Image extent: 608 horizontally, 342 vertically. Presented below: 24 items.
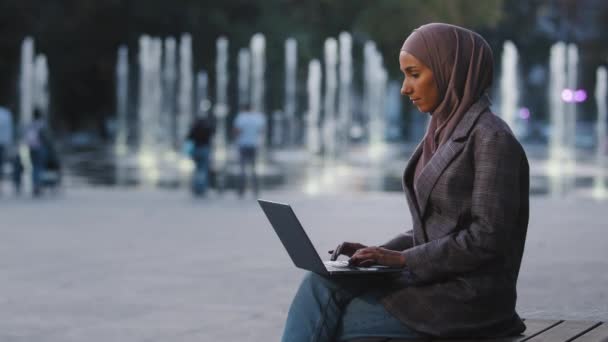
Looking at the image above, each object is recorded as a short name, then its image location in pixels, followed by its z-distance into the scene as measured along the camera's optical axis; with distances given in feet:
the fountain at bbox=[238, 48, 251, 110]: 191.18
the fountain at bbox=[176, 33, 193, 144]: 185.88
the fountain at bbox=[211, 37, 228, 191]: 189.98
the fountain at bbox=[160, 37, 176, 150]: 175.85
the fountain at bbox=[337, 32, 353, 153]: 187.32
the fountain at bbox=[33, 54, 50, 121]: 191.42
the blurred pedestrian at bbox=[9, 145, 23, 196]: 70.69
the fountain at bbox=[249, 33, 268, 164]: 186.70
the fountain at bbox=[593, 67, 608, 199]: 80.94
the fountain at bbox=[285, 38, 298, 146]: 186.91
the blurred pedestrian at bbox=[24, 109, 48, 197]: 69.51
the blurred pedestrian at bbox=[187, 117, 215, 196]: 70.73
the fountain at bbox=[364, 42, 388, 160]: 185.88
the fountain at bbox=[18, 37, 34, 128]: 169.07
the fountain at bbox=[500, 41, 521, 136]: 167.73
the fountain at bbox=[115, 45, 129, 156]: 193.98
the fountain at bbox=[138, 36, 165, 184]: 160.56
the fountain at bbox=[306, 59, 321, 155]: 187.96
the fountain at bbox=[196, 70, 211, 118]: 195.72
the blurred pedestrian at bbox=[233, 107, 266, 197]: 71.41
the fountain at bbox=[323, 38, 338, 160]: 196.13
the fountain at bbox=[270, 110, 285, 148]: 210.18
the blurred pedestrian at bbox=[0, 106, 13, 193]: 72.54
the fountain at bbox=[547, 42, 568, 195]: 88.90
